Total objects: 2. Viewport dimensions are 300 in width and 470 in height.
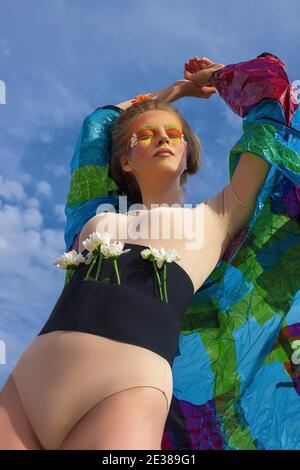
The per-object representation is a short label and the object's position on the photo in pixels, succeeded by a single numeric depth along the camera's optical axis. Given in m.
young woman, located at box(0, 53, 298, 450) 1.63
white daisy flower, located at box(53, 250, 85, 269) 2.08
